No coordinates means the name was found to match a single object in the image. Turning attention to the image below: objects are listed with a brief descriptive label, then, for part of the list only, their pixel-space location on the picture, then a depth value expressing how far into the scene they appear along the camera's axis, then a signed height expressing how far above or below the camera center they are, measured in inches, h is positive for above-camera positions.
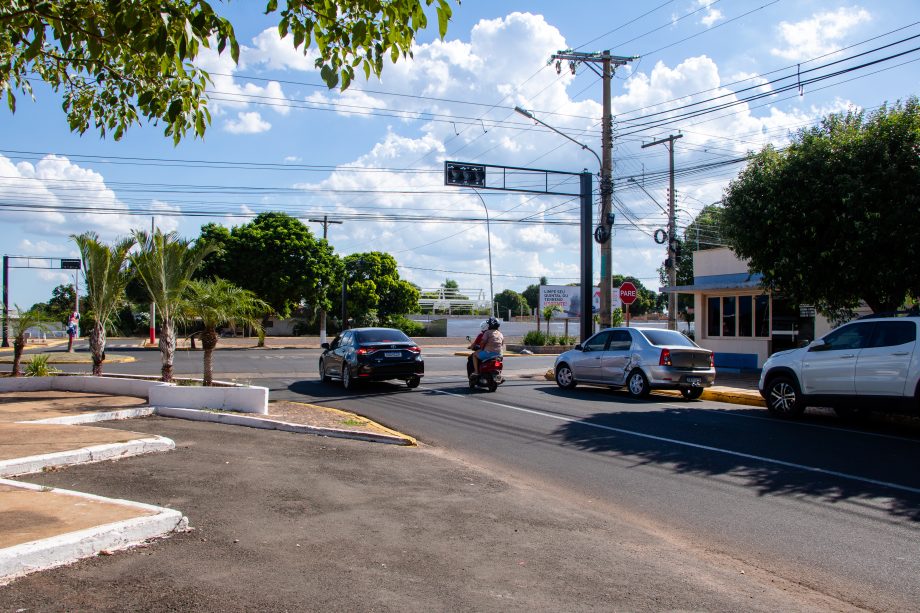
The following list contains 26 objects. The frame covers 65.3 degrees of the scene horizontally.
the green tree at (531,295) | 5068.9 +192.2
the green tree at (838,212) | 499.5 +81.5
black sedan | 678.5 -34.4
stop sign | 835.4 +33.8
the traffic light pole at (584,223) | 855.7 +129.1
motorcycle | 685.9 -50.4
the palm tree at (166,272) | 567.2 +39.2
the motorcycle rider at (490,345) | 684.1 -22.4
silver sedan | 621.0 -36.1
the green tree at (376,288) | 2255.2 +108.1
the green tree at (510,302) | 4975.4 +137.2
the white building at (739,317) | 904.3 +7.1
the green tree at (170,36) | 223.3 +99.2
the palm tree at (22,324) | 616.1 -2.8
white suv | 430.6 -31.8
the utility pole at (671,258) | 1158.3 +102.6
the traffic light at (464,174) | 835.5 +173.7
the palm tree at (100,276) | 599.8 +38.2
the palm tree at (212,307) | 525.3 +10.3
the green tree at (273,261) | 1785.2 +152.5
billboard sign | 2144.4 +74.0
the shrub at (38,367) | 628.8 -40.6
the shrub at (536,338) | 1716.3 -39.7
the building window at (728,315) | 995.9 +8.9
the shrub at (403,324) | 2293.3 -8.3
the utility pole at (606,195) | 881.5 +155.7
